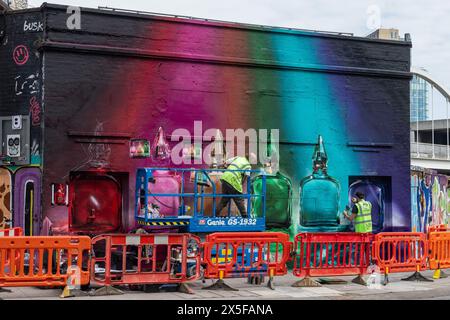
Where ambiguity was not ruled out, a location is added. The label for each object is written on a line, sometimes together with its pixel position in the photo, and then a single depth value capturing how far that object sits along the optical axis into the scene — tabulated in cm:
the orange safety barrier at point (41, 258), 1098
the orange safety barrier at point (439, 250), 1455
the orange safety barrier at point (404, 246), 1370
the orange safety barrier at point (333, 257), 1302
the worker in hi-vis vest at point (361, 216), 1461
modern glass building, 7112
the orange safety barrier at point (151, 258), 1153
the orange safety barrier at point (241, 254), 1232
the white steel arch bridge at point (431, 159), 6060
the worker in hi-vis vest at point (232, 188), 1357
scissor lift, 1284
